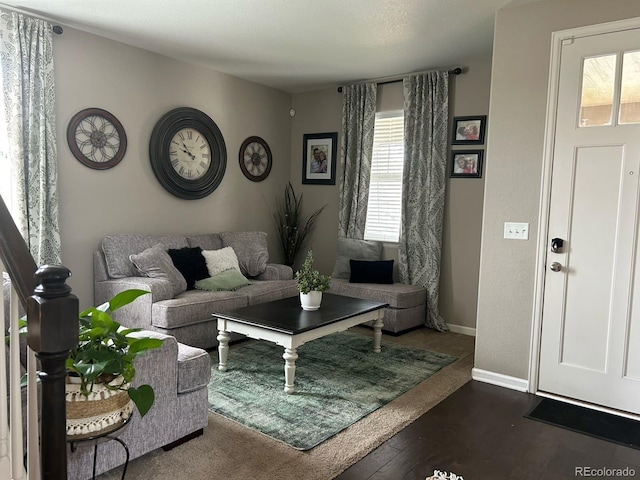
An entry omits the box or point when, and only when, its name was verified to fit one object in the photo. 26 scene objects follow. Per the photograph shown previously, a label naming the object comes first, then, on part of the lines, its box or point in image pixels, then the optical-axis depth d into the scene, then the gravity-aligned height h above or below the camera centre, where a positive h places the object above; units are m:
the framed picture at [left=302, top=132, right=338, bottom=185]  5.77 +0.54
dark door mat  2.67 -1.27
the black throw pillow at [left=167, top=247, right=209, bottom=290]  4.33 -0.63
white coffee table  3.12 -0.86
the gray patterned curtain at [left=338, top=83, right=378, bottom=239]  5.35 +0.56
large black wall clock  4.63 +0.44
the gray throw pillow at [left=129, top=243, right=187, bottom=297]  4.02 -0.63
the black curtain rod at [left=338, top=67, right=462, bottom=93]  4.70 +1.36
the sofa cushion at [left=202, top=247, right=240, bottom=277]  4.54 -0.62
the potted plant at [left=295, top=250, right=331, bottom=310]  3.61 -0.66
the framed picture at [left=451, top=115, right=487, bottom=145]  4.65 +0.77
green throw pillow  4.27 -0.78
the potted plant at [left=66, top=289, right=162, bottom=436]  1.54 -0.63
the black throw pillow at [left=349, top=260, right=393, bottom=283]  4.96 -0.73
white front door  2.88 -0.11
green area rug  2.73 -1.29
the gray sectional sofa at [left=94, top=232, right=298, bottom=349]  3.71 -0.84
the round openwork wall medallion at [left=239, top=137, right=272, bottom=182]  5.55 +0.48
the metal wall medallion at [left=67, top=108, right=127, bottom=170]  3.99 +0.47
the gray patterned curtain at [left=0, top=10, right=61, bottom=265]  3.56 +0.51
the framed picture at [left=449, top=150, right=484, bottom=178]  4.68 +0.44
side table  1.57 -0.84
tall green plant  5.98 -0.31
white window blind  5.25 +0.28
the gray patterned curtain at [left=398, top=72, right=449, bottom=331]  4.83 +0.24
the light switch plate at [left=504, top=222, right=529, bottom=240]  3.26 -0.15
